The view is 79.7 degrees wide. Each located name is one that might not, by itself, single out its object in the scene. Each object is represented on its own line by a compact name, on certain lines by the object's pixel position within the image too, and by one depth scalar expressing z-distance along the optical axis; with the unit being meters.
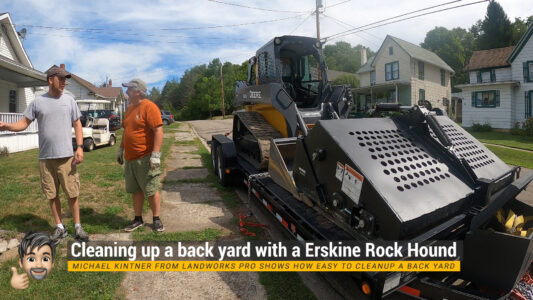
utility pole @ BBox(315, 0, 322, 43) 18.36
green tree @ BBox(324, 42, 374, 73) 67.56
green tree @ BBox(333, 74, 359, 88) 34.71
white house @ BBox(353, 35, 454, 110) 25.19
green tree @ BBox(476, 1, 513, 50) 36.84
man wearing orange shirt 3.69
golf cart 11.12
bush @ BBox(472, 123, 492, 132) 20.41
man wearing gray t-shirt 3.35
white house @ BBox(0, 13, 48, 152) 11.41
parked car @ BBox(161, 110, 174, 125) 28.92
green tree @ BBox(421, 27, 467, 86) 48.13
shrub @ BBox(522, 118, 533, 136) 16.36
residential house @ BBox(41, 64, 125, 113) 31.95
